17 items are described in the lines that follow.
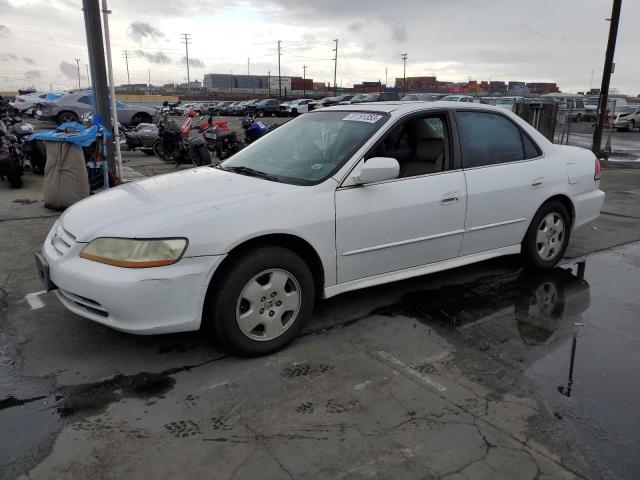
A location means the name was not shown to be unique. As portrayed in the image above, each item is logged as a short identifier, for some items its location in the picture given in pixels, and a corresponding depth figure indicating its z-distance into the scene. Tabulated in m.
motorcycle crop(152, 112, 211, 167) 11.05
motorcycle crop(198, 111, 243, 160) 12.23
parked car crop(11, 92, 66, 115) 27.12
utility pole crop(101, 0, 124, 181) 8.05
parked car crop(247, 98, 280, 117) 42.41
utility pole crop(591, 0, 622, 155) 16.11
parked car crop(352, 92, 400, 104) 26.35
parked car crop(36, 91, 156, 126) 20.73
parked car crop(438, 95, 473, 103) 28.31
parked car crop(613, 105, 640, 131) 30.09
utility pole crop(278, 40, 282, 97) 90.58
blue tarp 7.03
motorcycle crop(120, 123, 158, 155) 13.54
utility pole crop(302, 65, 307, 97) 96.11
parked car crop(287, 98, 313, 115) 42.60
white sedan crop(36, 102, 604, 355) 3.05
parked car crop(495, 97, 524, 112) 20.96
